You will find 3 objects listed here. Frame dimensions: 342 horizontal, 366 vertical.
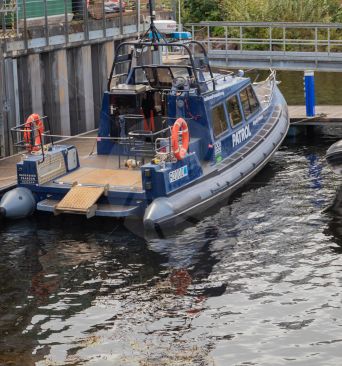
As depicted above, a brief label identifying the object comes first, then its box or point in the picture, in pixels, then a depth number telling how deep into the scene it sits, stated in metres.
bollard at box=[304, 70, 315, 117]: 28.23
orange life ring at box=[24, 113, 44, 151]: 21.02
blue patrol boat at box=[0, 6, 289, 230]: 19.55
